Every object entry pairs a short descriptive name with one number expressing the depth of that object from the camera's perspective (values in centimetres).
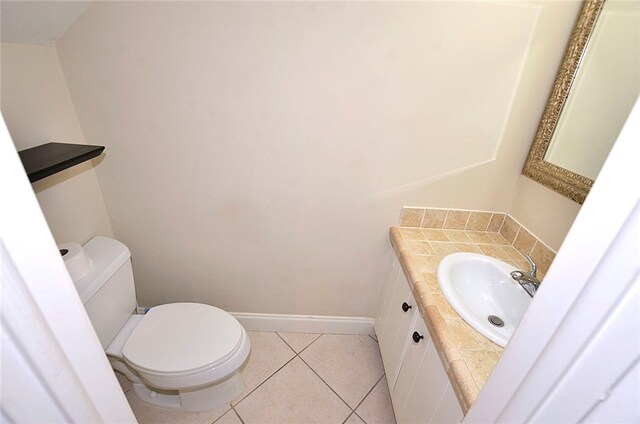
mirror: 89
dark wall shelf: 86
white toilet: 112
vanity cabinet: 86
